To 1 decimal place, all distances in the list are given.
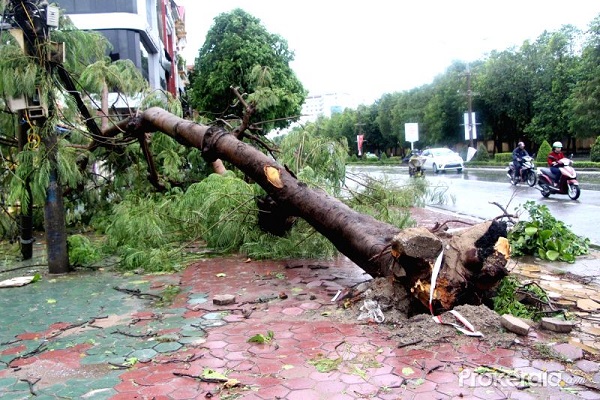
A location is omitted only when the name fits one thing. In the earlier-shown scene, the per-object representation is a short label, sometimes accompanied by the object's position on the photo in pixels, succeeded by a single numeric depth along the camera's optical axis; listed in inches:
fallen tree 147.9
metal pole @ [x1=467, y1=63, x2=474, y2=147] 1346.0
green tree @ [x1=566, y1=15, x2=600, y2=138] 1085.1
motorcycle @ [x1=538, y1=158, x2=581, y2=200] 485.7
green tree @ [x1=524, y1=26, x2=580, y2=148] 1286.9
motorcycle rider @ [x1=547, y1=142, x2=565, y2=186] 501.4
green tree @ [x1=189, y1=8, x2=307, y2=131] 949.2
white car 1066.7
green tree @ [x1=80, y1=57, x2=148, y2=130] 263.3
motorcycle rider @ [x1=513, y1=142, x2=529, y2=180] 665.0
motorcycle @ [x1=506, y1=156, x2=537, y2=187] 653.9
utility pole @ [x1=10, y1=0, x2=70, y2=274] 221.5
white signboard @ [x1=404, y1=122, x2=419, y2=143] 1758.1
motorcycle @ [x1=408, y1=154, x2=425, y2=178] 751.7
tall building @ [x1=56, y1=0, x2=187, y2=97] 890.1
